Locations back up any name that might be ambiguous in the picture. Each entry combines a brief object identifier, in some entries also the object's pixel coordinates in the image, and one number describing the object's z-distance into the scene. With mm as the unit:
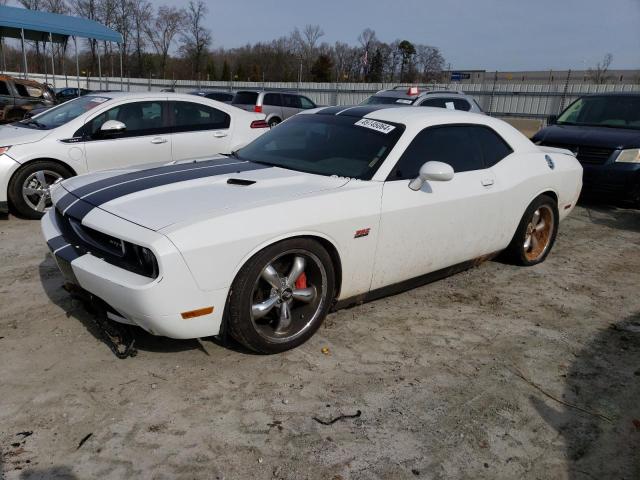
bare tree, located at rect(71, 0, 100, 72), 48344
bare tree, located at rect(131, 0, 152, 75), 53688
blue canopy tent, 22812
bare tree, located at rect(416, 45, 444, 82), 72875
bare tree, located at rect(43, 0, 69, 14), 48438
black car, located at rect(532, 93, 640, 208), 7805
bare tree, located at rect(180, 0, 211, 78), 58562
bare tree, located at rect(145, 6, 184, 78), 59469
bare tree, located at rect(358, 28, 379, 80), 68556
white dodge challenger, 2895
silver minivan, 16359
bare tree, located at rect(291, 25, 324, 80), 68438
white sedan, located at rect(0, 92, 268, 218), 6215
